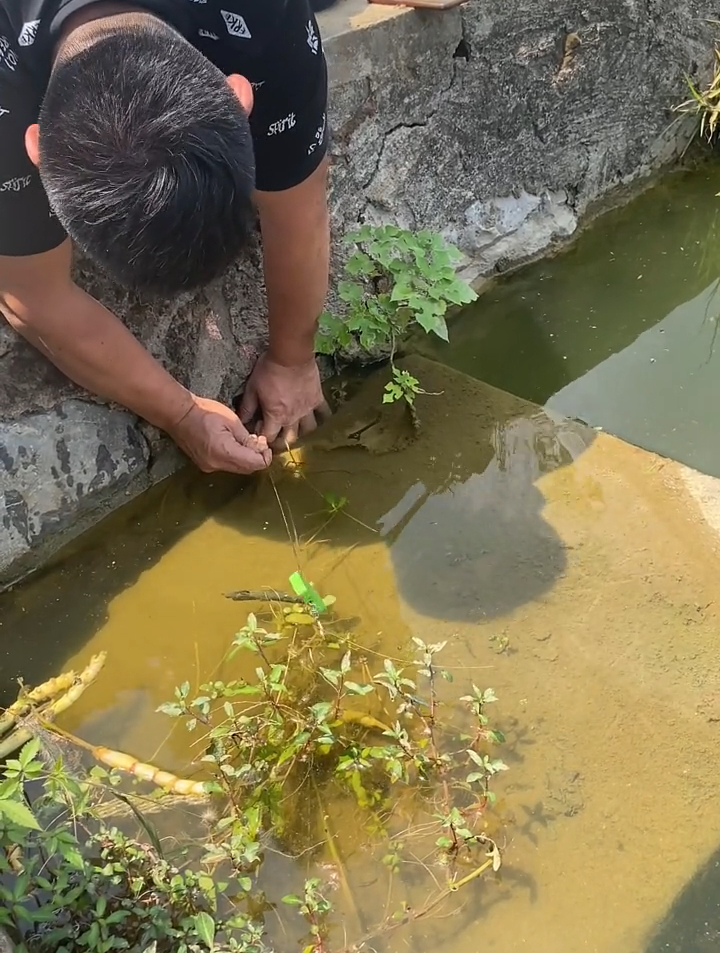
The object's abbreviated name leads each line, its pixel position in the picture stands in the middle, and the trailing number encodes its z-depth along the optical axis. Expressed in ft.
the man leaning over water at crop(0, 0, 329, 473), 3.89
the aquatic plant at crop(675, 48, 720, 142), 10.46
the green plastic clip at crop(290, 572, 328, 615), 5.76
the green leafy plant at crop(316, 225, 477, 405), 7.22
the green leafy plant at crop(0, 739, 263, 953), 3.90
